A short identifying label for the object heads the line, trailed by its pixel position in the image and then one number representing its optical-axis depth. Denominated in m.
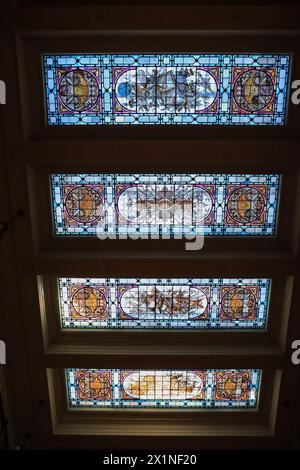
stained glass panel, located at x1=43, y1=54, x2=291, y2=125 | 5.00
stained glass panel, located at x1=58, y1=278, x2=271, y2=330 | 6.12
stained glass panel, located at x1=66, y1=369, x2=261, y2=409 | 6.65
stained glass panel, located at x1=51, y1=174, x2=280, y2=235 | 5.50
